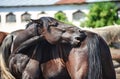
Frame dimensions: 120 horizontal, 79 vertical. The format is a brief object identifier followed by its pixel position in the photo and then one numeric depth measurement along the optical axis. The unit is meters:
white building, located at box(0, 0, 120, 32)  34.00
